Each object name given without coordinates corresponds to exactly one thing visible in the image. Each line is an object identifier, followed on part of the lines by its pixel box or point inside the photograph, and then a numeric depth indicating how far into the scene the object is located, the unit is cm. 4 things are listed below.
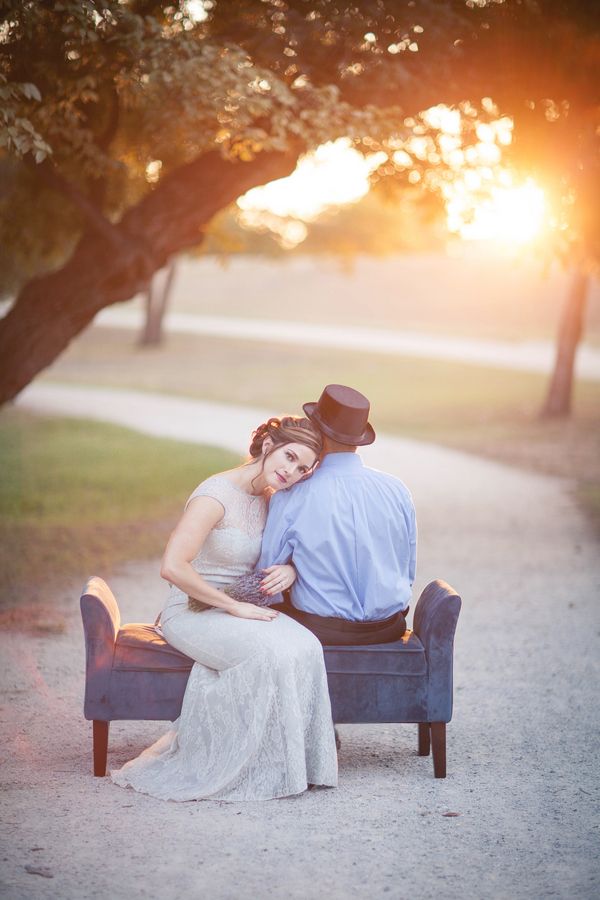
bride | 490
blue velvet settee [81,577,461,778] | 510
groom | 514
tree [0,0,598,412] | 758
